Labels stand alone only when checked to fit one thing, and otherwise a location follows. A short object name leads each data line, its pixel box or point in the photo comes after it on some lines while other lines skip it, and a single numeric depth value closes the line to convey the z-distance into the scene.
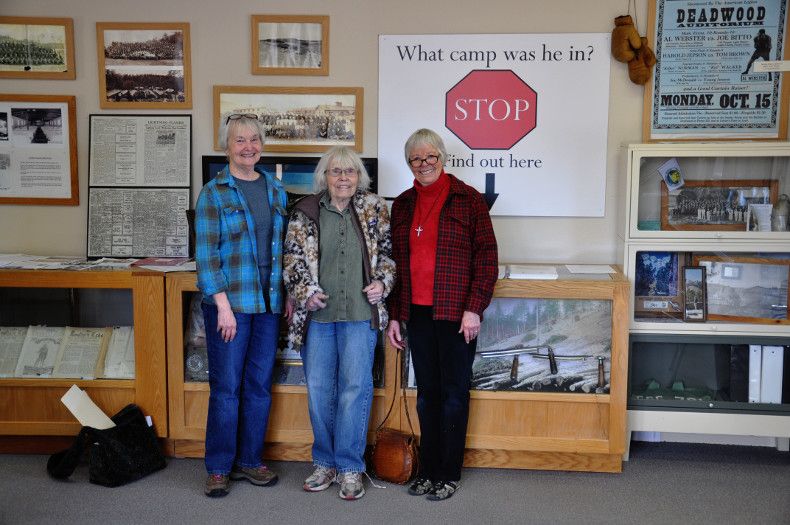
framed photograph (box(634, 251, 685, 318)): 3.74
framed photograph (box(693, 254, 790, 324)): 3.70
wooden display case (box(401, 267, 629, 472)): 3.48
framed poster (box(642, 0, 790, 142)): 3.71
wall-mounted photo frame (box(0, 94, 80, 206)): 4.05
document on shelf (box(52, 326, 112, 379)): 3.72
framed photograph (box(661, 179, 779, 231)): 3.71
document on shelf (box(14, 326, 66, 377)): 3.74
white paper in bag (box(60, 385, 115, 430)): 3.53
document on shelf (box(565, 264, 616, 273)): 3.72
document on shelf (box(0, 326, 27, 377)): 3.75
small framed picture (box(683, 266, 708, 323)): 3.69
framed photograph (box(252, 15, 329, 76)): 3.89
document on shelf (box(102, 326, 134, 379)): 3.70
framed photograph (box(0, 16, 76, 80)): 3.99
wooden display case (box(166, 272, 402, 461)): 3.59
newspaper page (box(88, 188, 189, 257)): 4.05
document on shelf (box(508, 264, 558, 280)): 3.54
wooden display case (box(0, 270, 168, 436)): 3.60
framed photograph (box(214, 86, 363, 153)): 3.92
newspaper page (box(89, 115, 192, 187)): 4.02
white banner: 3.81
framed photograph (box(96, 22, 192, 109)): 3.96
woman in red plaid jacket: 3.17
